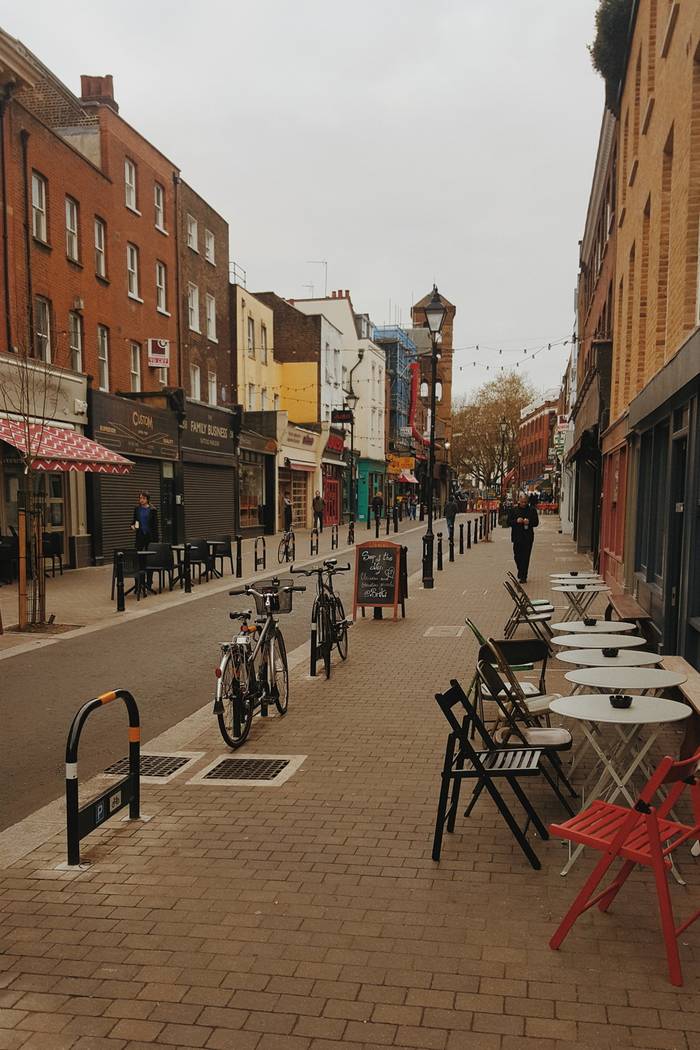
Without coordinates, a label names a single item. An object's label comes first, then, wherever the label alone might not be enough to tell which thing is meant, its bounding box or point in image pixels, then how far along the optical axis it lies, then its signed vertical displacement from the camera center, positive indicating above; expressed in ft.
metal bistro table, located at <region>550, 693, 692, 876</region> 14.88 -4.30
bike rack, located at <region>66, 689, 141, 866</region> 14.70 -6.21
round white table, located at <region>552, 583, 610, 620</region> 36.38 -5.07
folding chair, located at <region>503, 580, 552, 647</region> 32.65 -5.39
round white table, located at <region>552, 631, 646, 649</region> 22.84 -4.46
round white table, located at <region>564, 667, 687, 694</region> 16.83 -4.11
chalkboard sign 43.06 -4.73
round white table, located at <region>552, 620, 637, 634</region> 26.40 -4.65
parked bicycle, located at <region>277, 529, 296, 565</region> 75.59 -5.93
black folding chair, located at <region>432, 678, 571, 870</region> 14.92 -5.49
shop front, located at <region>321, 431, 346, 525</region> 144.66 +2.29
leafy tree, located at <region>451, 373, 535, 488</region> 225.76 +18.88
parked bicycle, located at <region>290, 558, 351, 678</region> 30.91 -5.24
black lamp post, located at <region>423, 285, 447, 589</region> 55.31 +9.76
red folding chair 11.41 -5.39
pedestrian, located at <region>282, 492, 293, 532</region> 105.19 -3.36
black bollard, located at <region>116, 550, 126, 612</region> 45.96 -5.69
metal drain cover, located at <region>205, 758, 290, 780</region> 20.01 -7.20
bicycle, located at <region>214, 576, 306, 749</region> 21.88 -5.32
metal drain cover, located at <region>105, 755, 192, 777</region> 20.66 -7.33
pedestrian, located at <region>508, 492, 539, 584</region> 56.44 -3.14
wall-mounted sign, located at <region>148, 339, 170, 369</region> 83.46 +13.66
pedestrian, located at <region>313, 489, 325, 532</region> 107.22 -2.75
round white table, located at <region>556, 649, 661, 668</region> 19.90 -4.30
